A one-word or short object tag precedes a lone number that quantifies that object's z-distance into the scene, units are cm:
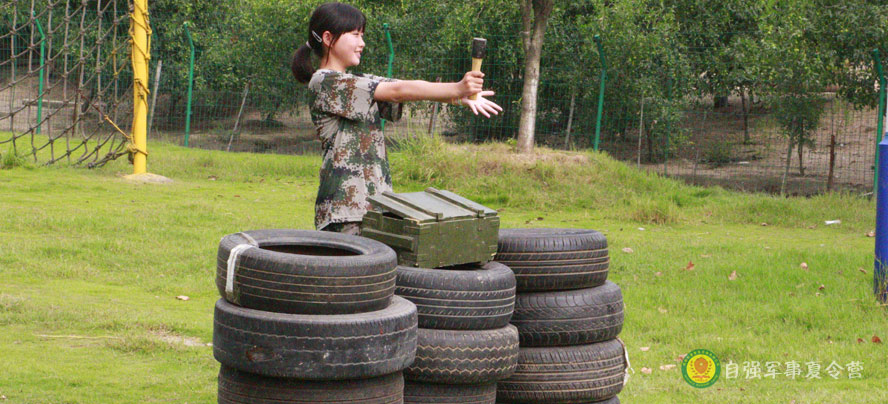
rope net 1491
